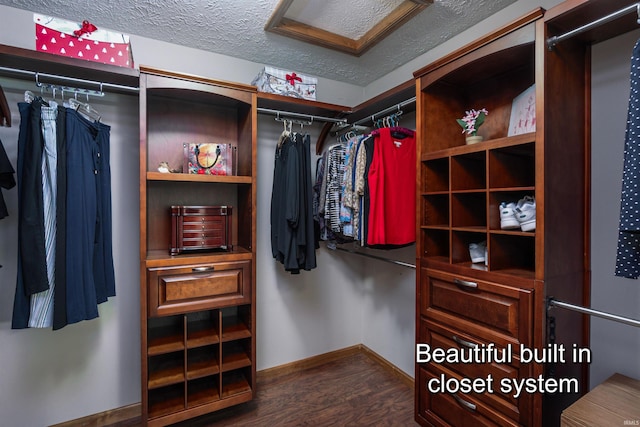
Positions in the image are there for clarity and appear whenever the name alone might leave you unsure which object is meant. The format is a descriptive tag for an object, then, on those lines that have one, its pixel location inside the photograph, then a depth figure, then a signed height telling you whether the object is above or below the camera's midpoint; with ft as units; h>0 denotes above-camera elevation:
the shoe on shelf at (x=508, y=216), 4.04 -0.07
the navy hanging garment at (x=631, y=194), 3.00 +0.17
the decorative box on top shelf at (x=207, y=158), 5.88 +1.04
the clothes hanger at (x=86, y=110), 5.19 +1.86
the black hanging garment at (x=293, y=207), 6.32 +0.09
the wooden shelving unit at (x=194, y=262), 5.25 -0.93
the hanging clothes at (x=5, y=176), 4.52 +0.54
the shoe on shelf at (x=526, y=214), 3.84 -0.03
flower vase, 4.72 +1.14
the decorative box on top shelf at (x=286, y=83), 6.57 +2.88
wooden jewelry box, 5.77 -0.34
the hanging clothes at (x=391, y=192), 5.68 +0.37
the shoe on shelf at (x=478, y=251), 4.70 -0.64
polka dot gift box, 4.78 +2.80
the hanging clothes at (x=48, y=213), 4.49 -0.04
